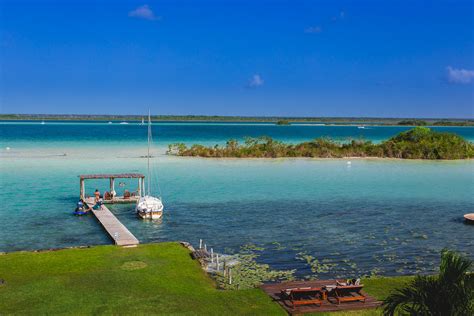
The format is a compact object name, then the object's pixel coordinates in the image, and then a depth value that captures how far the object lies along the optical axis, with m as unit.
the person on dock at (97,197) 42.04
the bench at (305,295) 19.72
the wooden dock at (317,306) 19.33
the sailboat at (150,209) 37.06
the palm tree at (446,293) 11.20
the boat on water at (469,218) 37.03
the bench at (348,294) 20.08
